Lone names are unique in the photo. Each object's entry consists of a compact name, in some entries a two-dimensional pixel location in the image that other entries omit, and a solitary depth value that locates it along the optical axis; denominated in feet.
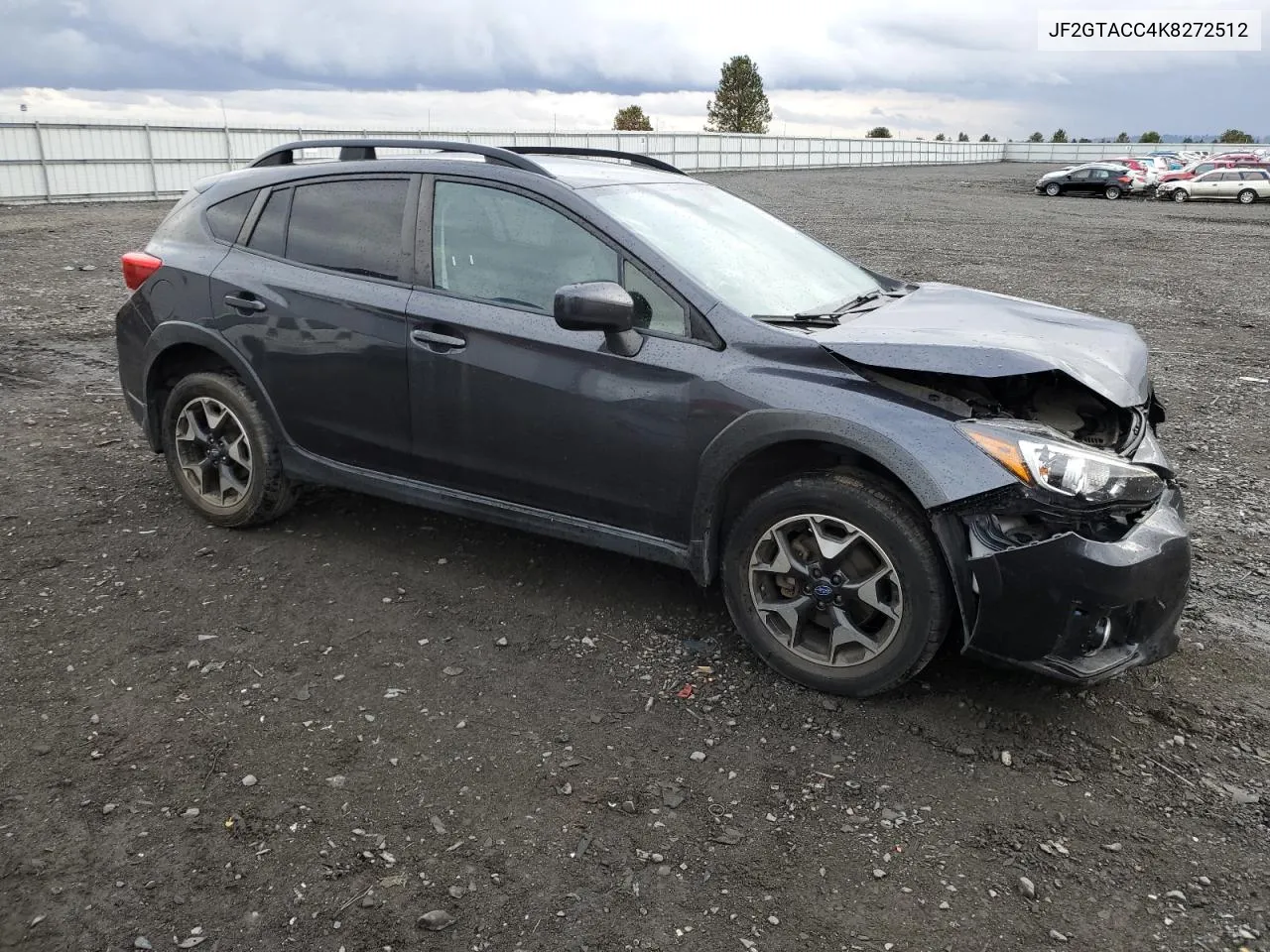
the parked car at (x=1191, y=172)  117.29
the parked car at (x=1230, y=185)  111.45
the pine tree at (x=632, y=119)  276.82
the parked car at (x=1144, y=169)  125.80
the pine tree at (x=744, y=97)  289.94
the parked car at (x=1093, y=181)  124.06
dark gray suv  10.46
